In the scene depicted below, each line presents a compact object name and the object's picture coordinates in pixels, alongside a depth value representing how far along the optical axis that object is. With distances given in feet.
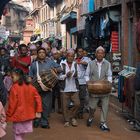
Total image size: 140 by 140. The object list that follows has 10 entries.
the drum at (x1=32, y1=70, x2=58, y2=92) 23.31
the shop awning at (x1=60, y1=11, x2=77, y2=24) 68.41
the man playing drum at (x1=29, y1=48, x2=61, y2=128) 23.80
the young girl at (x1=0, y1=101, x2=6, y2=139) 16.01
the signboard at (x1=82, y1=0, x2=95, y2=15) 50.66
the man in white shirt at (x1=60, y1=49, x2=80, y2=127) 24.49
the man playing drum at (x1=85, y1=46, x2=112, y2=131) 23.61
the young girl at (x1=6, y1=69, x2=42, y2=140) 17.54
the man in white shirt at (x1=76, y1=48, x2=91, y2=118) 26.24
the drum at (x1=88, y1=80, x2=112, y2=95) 23.16
